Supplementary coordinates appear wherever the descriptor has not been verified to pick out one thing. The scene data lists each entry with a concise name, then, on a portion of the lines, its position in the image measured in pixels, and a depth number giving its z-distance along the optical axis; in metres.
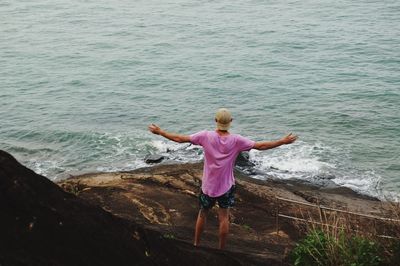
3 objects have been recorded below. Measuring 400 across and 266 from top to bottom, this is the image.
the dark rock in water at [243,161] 20.36
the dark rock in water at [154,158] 21.20
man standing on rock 6.59
